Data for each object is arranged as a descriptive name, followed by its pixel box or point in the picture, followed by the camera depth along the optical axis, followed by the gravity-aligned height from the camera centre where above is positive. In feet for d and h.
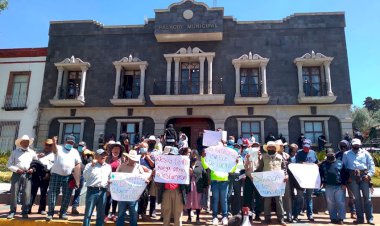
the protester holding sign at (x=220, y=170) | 24.09 +0.63
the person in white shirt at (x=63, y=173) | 24.64 +0.19
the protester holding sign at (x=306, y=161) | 25.44 +1.73
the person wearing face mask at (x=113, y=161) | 24.98 +1.27
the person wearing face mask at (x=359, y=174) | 25.20 +0.60
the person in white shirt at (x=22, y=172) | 24.79 +0.20
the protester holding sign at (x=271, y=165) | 24.01 +1.18
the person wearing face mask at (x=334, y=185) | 25.12 -0.38
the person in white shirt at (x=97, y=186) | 21.83 -0.74
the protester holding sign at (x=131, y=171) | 21.54 +0.44
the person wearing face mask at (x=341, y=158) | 27.73 +2.12
